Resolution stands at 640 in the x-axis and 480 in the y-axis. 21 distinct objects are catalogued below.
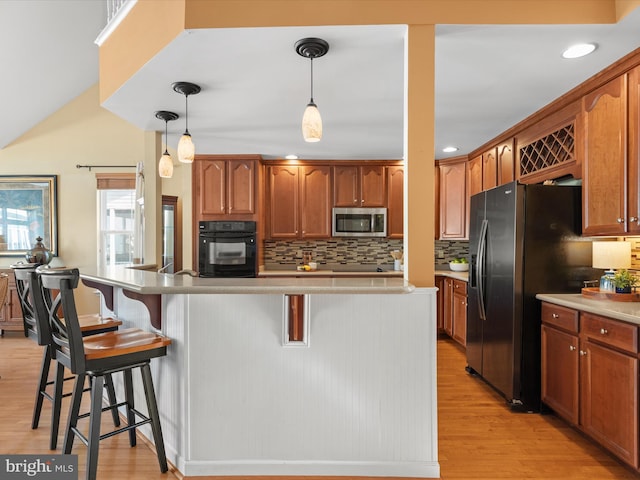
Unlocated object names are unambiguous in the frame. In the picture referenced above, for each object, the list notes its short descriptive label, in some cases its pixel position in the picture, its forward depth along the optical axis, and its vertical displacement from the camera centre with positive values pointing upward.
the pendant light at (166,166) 2.69 +0.55
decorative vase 4.55 -0.17
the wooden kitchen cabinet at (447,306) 4.21 -0.77
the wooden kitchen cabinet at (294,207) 4.69 +0.43
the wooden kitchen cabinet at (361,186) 4.71 +0.70
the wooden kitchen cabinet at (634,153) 2.08 +0.50
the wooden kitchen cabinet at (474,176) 4.18 +0.76
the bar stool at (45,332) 1.97 -0.53
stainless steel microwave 4.66 +0.24
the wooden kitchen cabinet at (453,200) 4.47 +0.50
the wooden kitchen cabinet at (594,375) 1.82 -0.76
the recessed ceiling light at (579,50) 2.00 +1.06
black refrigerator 2.53 -0.17
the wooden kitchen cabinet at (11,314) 4.52 -0.90
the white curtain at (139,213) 3.41 +0.26
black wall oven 4.34 -0.10
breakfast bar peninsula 1.83 -0.72
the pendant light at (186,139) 2.34 +0.65
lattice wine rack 2.72 +0.72
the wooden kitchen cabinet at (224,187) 4.48 +0.66
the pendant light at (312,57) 1.83 +1.01
